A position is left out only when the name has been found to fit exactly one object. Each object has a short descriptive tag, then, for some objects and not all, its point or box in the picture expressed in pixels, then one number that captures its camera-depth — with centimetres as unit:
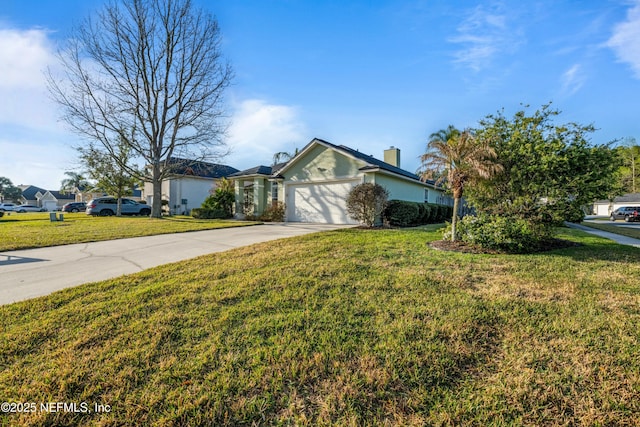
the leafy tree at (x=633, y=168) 4223
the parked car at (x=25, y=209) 4169
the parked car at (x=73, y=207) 3381
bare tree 1802
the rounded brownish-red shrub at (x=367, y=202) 1158
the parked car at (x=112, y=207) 2267
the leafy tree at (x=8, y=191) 6631
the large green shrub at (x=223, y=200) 2021
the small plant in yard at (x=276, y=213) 1655
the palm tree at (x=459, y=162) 718
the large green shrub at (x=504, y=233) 666
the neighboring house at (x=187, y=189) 2747
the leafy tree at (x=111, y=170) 2014
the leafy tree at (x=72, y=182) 2595
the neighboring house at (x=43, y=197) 5893
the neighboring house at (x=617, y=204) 3820
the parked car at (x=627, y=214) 2639
